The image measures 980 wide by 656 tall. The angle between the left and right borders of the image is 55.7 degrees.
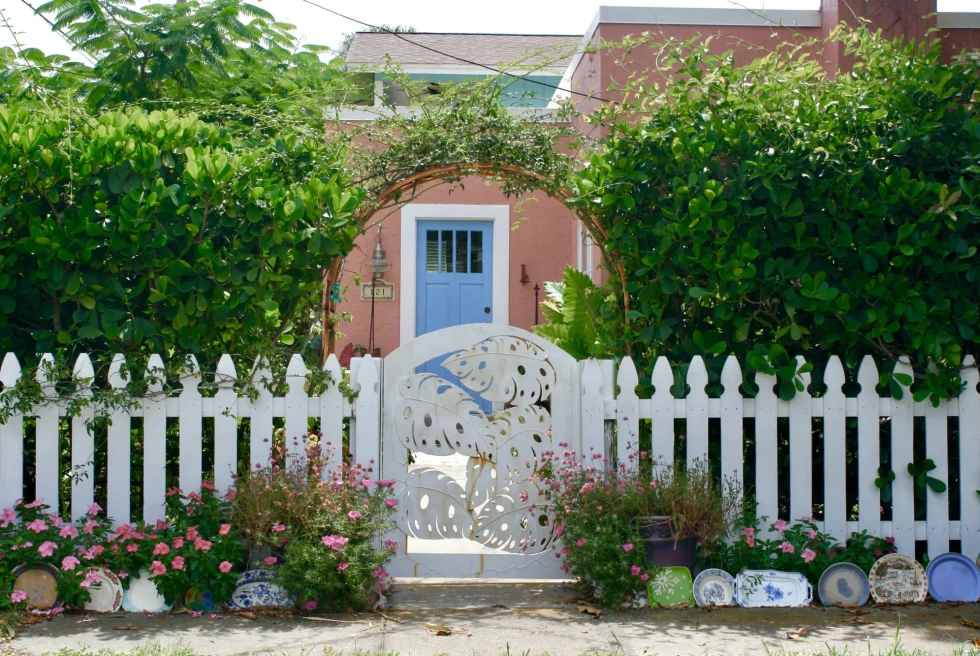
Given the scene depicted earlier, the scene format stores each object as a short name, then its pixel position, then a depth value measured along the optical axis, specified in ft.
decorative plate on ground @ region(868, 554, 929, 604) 15.23
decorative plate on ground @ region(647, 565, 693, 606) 14.82
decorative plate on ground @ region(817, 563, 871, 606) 15.11
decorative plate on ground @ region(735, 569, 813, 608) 14.94
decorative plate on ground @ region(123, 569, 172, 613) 14.44
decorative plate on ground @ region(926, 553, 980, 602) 15.33
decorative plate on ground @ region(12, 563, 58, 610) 14.12
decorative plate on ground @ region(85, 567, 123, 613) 14.33
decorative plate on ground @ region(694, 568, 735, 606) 14.88
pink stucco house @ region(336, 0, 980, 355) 36.06
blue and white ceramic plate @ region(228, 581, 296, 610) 14.43
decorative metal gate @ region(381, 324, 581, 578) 16.24
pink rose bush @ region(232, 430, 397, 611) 13.94
